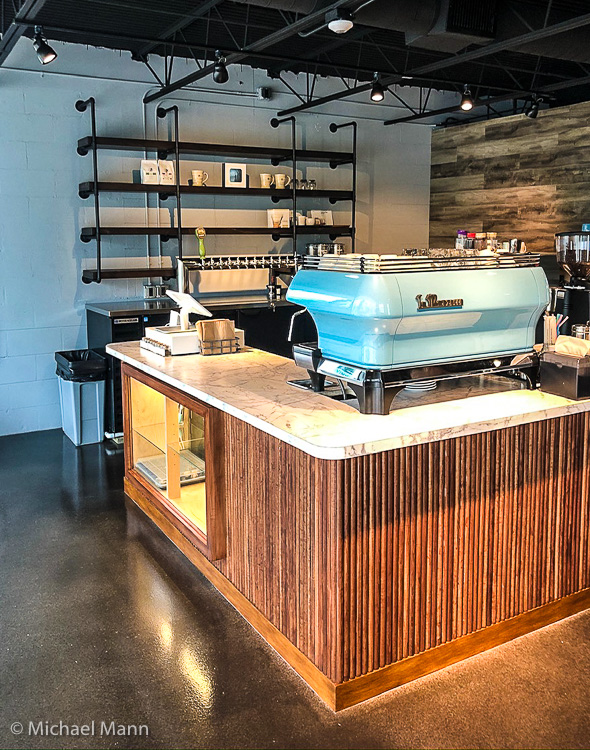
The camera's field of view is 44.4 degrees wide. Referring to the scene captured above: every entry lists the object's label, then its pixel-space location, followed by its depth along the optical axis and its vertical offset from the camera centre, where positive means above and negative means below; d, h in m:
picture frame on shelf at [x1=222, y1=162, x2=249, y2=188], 7.06 +0.95
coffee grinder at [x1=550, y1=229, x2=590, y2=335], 3.68 -0.05
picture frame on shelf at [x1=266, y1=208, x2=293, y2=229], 7.34 +0.56
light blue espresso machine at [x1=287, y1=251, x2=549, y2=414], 2.70 -0.18
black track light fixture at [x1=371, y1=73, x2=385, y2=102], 5.88 +1.47
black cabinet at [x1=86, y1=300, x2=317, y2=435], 6.00 -0.46
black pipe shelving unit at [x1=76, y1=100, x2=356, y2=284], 6.24 +0.78
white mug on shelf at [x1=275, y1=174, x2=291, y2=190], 7.25 +0.92
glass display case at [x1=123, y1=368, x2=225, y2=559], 3.21 -0.95
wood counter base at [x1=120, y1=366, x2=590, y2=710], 2.51 -1.04
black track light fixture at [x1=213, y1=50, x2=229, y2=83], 5.10 +1.44
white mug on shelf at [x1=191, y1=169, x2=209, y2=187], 6.76 +0.90
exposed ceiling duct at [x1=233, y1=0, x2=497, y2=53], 4.35 +1.58
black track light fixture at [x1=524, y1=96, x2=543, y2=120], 6.87 +1.55
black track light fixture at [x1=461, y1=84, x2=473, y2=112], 6.20 +1.45
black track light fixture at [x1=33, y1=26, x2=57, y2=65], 4.76 +1.46
